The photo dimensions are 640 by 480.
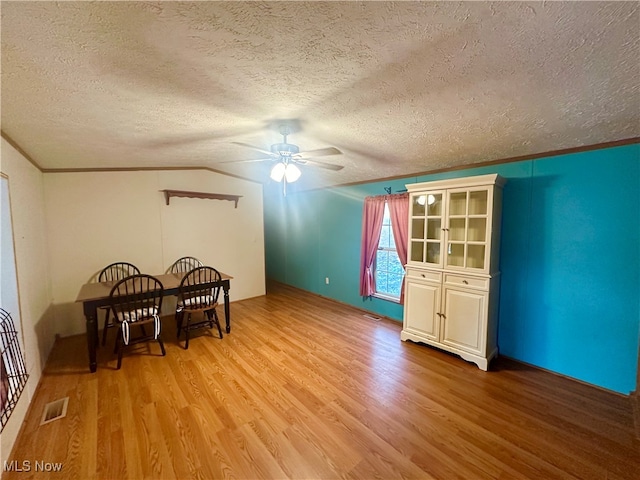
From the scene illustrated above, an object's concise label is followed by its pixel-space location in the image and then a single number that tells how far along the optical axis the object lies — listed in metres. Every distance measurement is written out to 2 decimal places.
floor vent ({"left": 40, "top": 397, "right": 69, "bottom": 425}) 1.96
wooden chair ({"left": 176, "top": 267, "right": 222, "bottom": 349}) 3.12
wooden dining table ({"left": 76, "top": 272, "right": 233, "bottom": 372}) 2.58
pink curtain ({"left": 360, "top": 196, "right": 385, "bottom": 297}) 3.94
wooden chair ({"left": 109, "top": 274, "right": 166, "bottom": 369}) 2.67
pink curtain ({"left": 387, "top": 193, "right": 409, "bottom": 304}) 3.58
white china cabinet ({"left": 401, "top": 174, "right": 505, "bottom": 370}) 2.61
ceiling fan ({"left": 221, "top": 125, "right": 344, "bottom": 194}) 2.36
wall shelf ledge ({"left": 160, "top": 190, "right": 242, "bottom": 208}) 4.06
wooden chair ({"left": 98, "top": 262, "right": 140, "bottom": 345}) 3.60
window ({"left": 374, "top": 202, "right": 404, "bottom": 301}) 3.97
